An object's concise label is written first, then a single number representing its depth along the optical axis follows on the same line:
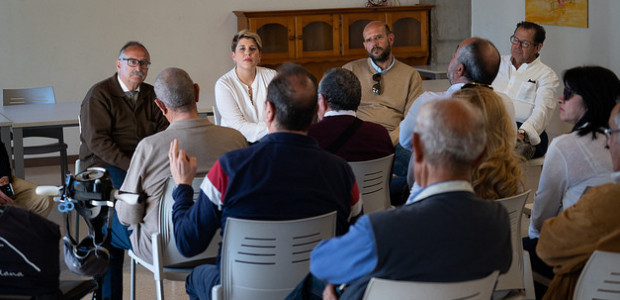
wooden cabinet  7.73
